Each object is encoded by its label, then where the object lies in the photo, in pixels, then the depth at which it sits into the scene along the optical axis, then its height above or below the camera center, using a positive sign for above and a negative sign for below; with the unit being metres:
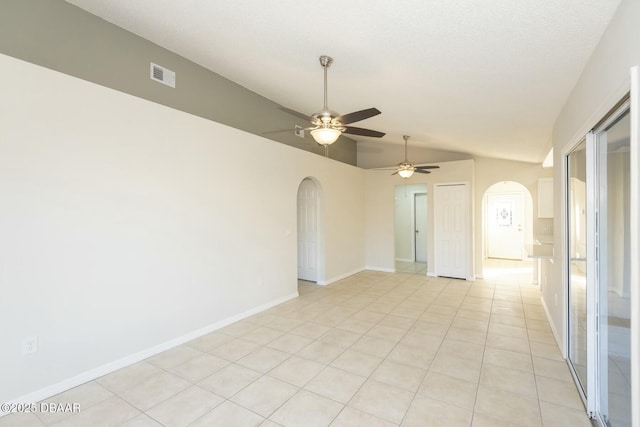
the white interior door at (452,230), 6.63 -0.40
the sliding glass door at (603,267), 1.68 -0.40
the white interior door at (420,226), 9.01 -0.41
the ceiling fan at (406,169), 5.86 +0.93
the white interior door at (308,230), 6.18 -0.35
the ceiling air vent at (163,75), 3.45 +1.74
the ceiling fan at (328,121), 2.81 +0.95
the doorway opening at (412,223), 9.01 -0.31
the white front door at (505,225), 9.38 -0.42
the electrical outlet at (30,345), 2.32 -1.06
